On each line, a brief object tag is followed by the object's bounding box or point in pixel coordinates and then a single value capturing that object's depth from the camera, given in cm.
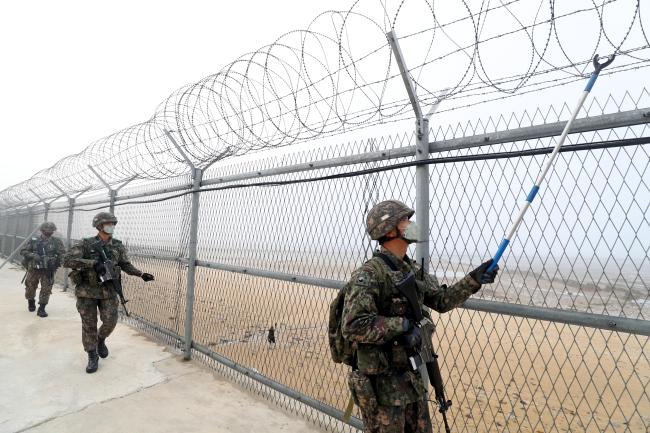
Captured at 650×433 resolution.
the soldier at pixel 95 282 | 440
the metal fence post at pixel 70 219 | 895
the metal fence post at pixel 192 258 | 468
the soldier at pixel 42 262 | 688
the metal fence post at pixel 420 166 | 248
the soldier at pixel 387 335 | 188
